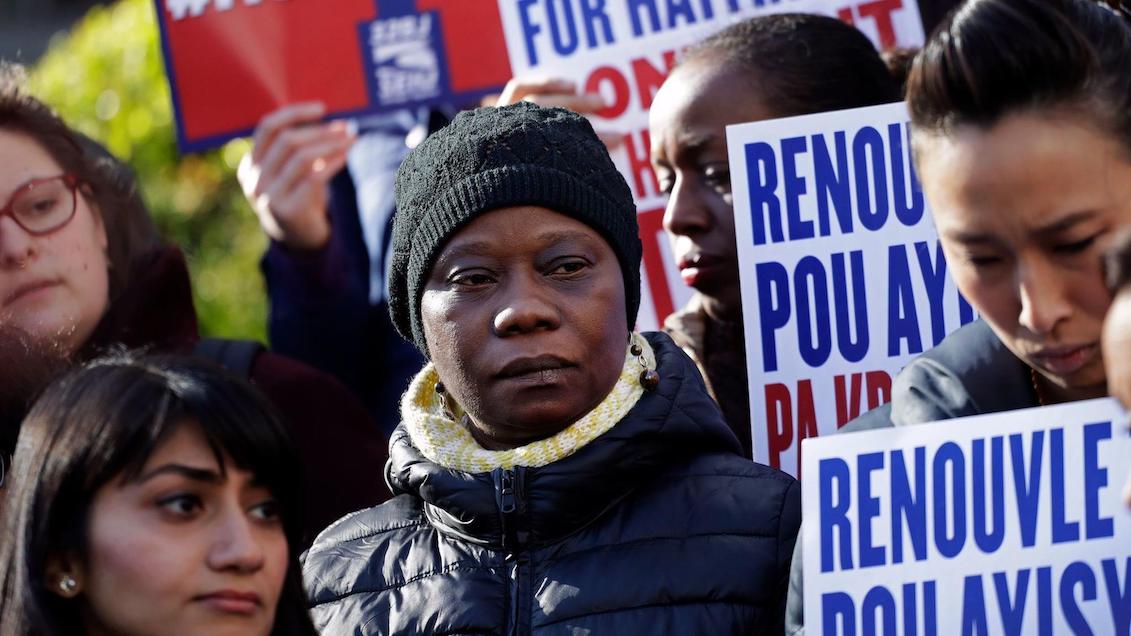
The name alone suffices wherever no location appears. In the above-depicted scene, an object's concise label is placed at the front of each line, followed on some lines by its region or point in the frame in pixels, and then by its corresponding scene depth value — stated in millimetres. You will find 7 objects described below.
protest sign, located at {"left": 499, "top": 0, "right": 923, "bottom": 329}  4871
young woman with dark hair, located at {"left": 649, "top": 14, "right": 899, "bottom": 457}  4246
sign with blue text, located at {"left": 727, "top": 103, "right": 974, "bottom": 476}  4027
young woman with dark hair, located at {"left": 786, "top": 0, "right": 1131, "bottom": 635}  2861
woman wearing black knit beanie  3352
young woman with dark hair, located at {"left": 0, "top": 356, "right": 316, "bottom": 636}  3152
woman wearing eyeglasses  4363
